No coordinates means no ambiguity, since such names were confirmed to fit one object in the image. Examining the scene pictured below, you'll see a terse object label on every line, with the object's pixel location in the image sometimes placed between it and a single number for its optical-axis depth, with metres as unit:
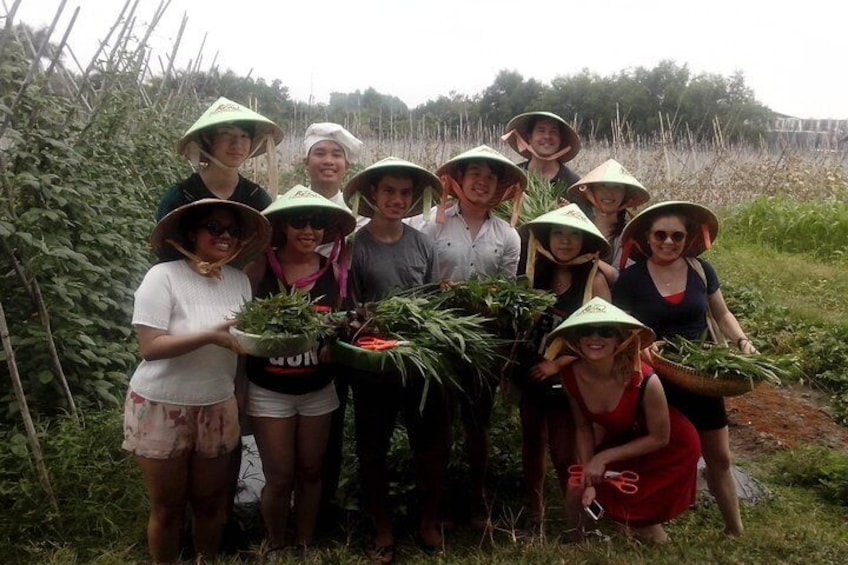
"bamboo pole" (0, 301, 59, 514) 3.23
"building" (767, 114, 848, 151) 14.60
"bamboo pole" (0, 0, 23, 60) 3.25
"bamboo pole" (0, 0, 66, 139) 3.35
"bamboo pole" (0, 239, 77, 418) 3.48
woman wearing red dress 2.96
